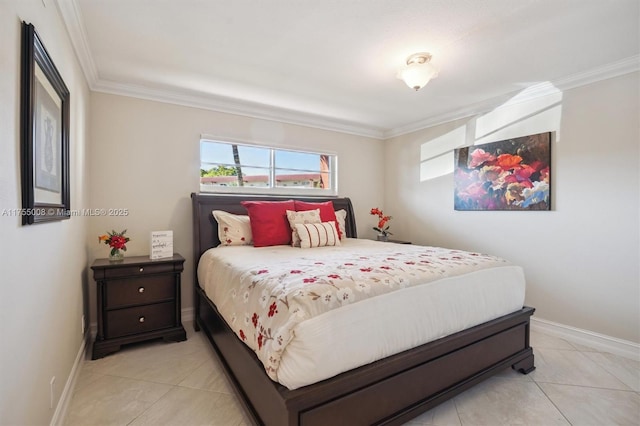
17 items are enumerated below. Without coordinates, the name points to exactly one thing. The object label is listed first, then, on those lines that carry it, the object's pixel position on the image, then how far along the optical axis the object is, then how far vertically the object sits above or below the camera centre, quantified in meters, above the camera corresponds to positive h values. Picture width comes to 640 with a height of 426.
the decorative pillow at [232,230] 2.98 -0.19
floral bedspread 1.33 -0.37
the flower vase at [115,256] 2.58 -0.38
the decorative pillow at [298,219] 2.95 -0.08
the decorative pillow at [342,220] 3.43 -0.12
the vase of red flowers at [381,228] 4.03 -0.25
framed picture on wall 1.16 +0.34
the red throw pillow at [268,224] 2.93 -0.13
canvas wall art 2.91 +0.37
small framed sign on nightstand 2.72 -0.30
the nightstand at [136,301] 2.39 -0.74
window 3.44 +0.51
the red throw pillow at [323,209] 3.31 +0.02
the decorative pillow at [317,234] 2.88 -0.23
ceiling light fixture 2.30 +1.05
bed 1.29 -0.86
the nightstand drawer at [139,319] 2.42 -0.89
